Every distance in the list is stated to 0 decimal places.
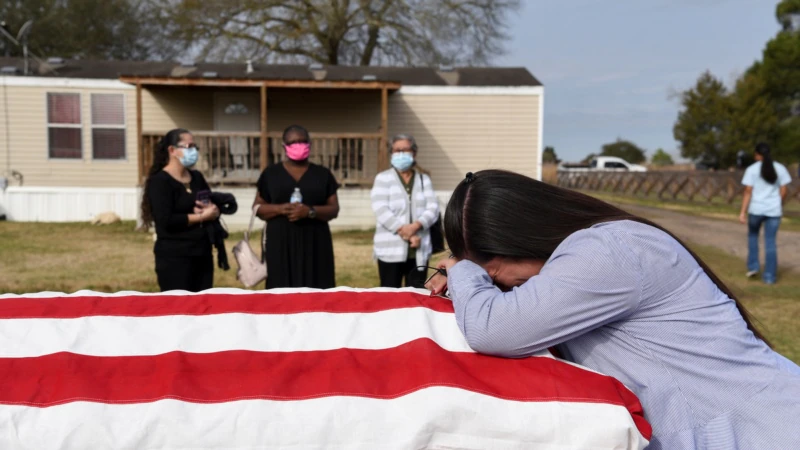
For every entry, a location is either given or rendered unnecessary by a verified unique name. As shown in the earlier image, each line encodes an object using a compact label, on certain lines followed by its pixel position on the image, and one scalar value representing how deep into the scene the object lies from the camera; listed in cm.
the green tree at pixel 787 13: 3759
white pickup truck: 4697
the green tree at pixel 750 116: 3528
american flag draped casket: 152
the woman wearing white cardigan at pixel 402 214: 561
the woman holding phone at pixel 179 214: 491
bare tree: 2791
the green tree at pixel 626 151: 7261
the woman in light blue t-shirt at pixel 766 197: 846
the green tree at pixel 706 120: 3684
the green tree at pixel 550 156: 6406
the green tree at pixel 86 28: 3158
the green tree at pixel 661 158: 7425
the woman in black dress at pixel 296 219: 525
